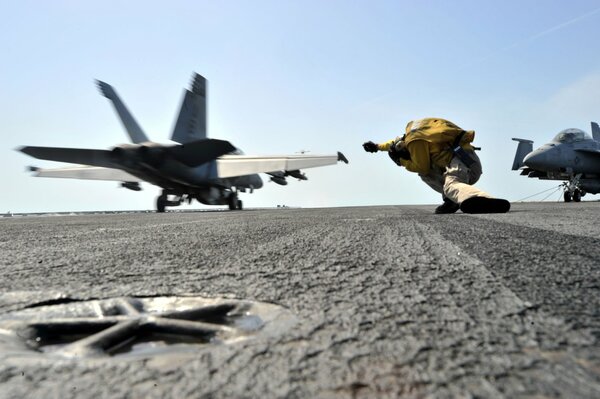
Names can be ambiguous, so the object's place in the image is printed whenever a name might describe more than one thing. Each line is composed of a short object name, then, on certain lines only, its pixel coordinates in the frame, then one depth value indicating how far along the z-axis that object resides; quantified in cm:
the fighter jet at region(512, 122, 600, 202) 1606
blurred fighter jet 1384
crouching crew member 557
